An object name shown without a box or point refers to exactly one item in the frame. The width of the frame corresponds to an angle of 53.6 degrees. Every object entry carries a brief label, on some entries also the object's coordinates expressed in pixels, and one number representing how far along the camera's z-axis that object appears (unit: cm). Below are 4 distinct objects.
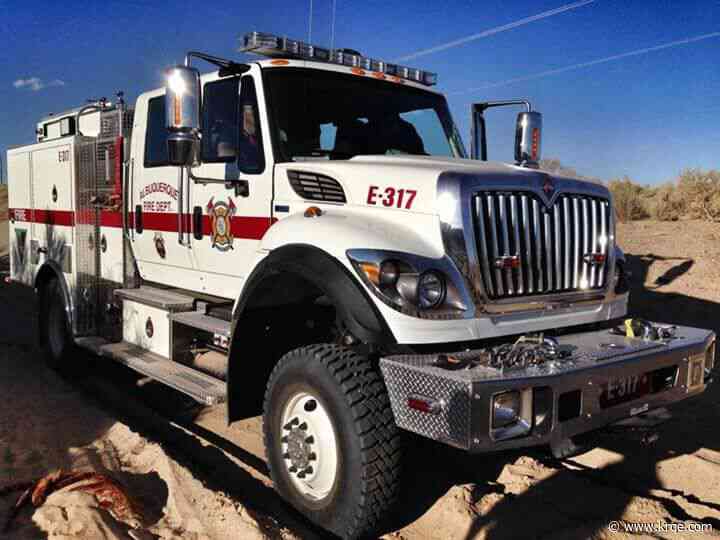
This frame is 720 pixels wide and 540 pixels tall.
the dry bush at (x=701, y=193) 1661
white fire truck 342
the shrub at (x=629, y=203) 1838
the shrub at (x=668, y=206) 1776
